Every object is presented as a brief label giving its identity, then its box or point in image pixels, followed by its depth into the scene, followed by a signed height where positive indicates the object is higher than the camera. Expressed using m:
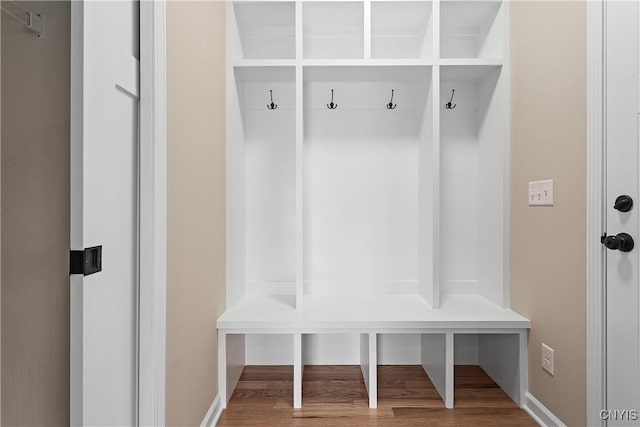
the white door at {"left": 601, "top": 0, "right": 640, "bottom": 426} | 1.31 +0.02
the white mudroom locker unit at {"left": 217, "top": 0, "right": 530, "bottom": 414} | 2.37 +0.21
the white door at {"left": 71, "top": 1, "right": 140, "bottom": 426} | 0.88 +0.02
